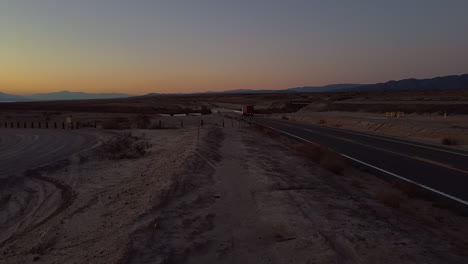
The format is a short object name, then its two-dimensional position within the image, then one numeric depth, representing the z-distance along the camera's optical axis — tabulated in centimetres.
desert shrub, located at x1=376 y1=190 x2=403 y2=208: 927
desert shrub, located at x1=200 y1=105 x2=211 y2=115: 8188
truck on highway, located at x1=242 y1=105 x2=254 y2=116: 6619
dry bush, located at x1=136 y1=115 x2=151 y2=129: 4097
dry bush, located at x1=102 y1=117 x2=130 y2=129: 3941
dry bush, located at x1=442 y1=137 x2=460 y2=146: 2328
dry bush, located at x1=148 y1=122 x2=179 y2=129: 3935
